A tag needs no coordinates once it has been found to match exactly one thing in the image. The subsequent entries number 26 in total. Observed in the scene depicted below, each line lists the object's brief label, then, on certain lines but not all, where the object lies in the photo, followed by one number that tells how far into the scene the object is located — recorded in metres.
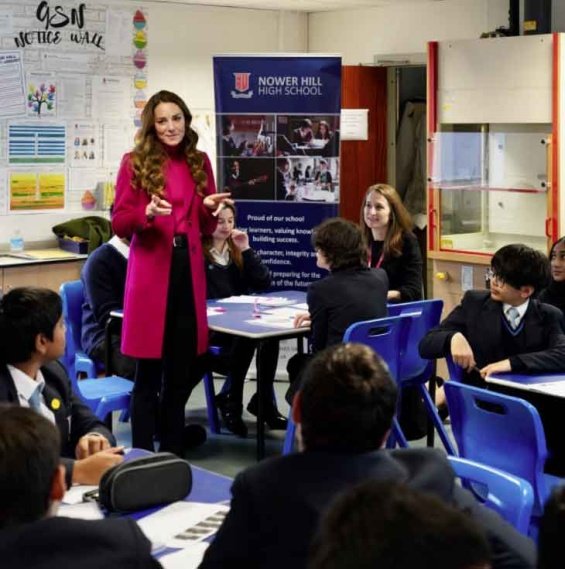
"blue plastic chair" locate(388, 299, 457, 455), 5.25
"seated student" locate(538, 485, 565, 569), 1.34
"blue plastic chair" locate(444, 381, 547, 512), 3.43
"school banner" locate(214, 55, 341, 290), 7.02
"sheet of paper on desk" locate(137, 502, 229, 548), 2.36
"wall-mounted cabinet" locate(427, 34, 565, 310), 6.46
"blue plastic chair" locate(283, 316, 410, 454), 4.83
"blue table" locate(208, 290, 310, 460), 5.17
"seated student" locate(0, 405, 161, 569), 1.74
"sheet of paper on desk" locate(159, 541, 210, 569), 2.22
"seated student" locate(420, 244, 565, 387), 4.20
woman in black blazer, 6.00
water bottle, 7.54
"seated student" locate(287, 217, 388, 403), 5.05
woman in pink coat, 4.86
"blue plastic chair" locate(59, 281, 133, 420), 5.19
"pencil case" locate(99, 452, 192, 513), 2.47
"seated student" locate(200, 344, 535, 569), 1.93
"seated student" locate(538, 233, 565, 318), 4.93
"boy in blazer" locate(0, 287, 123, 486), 3.04
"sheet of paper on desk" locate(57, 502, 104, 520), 2.48
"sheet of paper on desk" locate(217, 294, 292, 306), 5.98
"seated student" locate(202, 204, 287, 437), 6.04
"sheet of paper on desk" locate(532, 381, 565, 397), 3.80
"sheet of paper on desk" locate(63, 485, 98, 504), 2.61
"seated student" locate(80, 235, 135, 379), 5.63
